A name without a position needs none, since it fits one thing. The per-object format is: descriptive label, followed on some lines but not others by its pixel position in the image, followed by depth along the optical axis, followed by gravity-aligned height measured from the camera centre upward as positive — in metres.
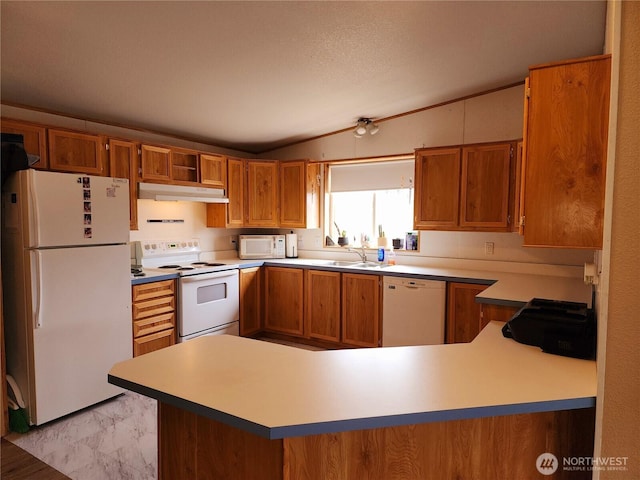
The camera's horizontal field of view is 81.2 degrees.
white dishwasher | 3.26 -0.80
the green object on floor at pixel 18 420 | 2.40 -1.30
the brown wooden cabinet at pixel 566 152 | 1.45 +0.29
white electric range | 3.46 -0.65
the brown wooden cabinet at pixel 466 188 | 3.15 +0.31
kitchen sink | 3.87 -0.45
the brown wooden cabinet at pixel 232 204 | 4.22 +0.19
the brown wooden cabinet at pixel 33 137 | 2.57 +0.59
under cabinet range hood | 3.42 +0.27
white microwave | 4.52 -0.30
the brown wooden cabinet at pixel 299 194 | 4.37 +0.33
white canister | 4.64 -0.29
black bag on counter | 1.40 -0.42
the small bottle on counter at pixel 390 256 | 4.05 -0.37
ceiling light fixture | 3.99 +1.02
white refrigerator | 2.38 -0.44
